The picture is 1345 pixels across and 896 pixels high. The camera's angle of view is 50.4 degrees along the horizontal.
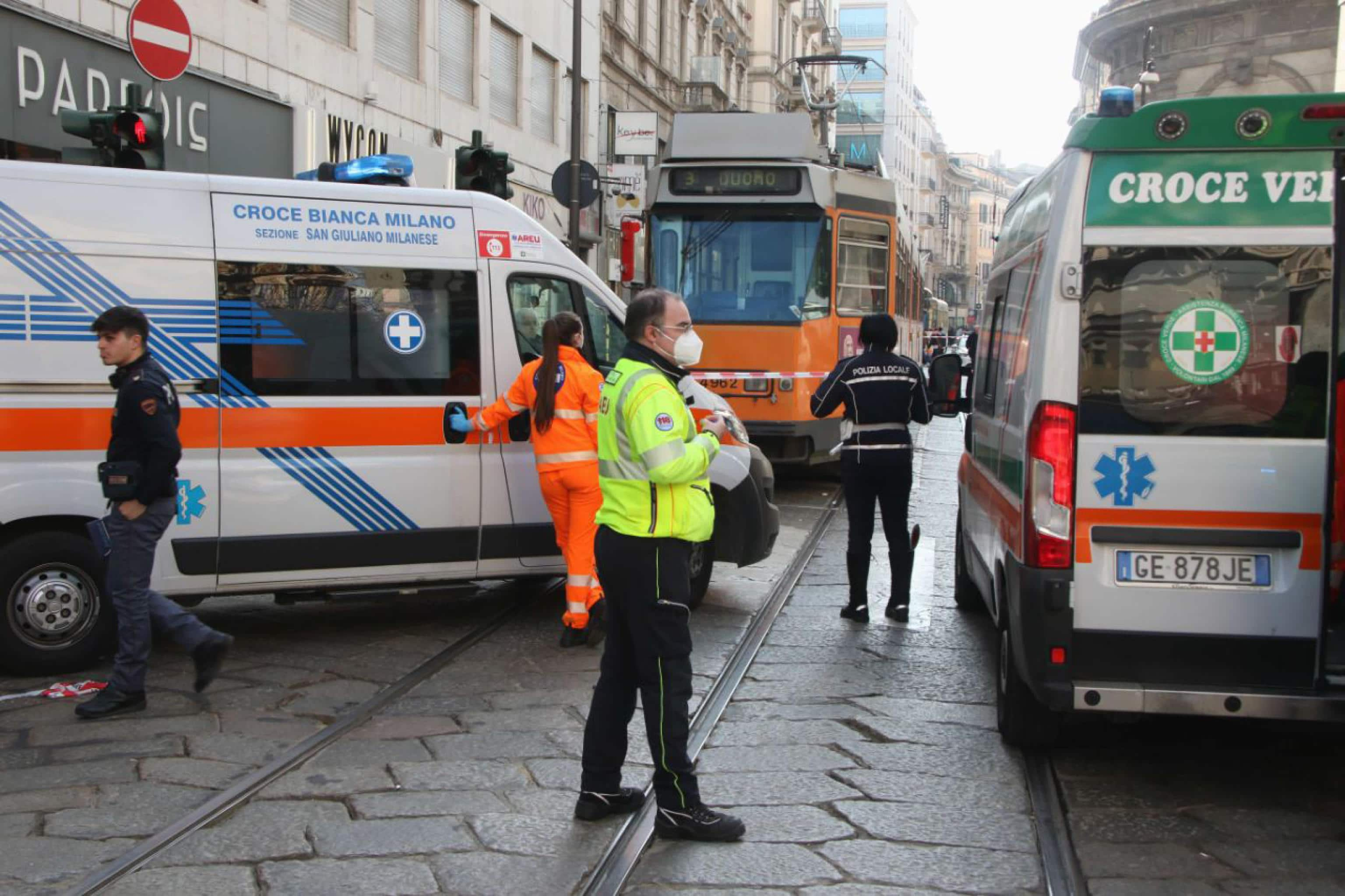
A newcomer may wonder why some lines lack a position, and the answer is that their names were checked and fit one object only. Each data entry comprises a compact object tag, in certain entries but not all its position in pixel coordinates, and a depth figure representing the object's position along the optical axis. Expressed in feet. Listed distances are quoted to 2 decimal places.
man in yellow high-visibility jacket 14.40
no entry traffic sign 28.78
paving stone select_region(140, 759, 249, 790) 16.28
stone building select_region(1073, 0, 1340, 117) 133.18
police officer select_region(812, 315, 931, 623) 25.48
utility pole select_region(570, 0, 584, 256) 56.70
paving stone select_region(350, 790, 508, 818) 15.28
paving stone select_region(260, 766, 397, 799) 15.87
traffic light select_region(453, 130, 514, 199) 32.35
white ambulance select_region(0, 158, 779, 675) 21.03
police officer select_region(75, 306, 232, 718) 18.61
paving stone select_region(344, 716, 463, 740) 18.21
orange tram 44.70
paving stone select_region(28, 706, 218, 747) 17.90
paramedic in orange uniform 23.15
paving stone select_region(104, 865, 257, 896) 12.92
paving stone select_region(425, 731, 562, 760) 17.42
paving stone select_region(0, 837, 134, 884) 13.35
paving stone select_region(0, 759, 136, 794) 16.05
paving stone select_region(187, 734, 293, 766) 17.25
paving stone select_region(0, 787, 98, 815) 15.23
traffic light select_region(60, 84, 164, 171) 27.91
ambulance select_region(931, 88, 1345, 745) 15.38
